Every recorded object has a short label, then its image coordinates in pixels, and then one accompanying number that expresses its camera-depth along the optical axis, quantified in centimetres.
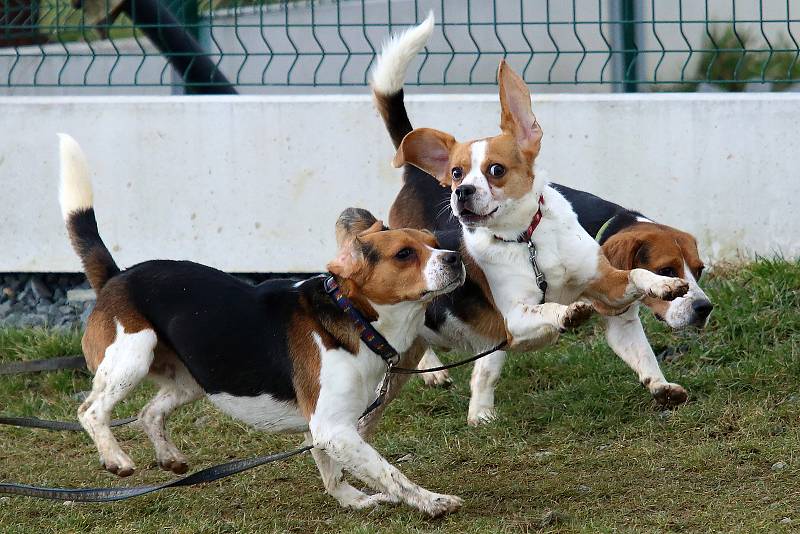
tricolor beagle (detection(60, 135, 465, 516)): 831
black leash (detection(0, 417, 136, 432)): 933
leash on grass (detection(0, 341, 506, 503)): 812
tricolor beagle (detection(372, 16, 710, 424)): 885
